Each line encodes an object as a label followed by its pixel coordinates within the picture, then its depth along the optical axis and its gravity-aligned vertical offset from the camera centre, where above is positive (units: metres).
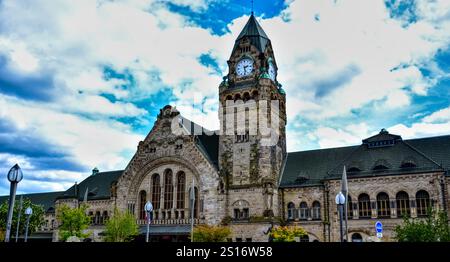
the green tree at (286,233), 41.56 -1.32
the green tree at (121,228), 50.09 -1.11
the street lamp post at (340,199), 26.68 +1.38
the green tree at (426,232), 32.94 -0.82
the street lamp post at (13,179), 18.00 +1.69
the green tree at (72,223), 53.83 -0.62
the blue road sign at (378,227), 30.90 -0.43
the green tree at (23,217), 66.62 +0.08
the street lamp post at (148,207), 40.58 +1.14
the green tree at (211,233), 45.88 -1.51
